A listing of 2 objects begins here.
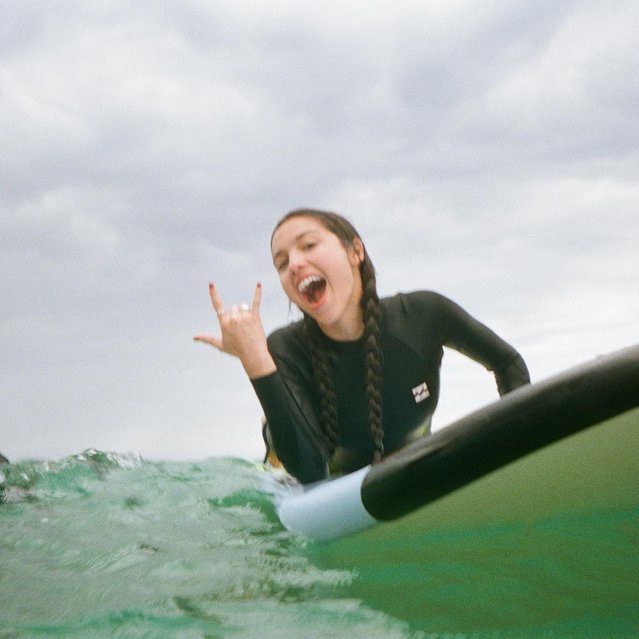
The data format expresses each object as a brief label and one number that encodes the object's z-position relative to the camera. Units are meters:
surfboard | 1.58
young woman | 2.45
